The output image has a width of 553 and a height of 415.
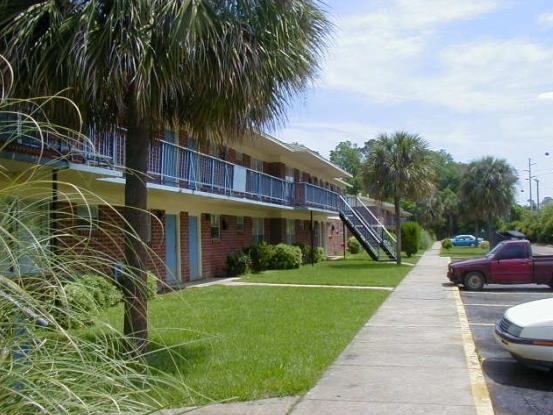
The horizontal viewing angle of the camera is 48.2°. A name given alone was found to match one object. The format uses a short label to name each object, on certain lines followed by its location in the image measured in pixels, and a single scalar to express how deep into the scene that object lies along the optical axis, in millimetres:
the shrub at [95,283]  3127
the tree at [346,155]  115750
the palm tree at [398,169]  30219
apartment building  12164
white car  7094
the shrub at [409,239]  40250
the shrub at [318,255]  32431
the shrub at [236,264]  23109
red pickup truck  18266
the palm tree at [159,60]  6223
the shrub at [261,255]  25641
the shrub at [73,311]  2355
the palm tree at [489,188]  46656
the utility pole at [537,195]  78875
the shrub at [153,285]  12875
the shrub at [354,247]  46844
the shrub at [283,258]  26156
